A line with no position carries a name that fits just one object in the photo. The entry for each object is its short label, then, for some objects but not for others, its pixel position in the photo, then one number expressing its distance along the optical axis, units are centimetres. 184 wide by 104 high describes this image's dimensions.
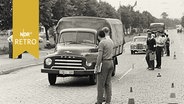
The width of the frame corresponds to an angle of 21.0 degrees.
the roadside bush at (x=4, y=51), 4223
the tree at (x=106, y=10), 9203
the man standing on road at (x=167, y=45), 3808
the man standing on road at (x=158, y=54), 2608
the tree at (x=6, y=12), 4322
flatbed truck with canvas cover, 1770
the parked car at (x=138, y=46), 4342
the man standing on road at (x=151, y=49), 2502
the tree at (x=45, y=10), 4817
